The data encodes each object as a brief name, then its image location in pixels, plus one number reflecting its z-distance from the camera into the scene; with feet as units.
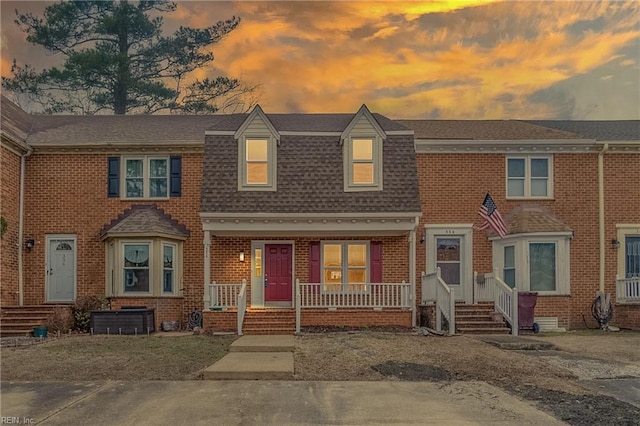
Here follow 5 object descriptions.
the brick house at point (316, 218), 55.62
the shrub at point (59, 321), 52.54
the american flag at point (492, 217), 54.29
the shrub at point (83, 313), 53.93
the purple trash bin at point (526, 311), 54.03
